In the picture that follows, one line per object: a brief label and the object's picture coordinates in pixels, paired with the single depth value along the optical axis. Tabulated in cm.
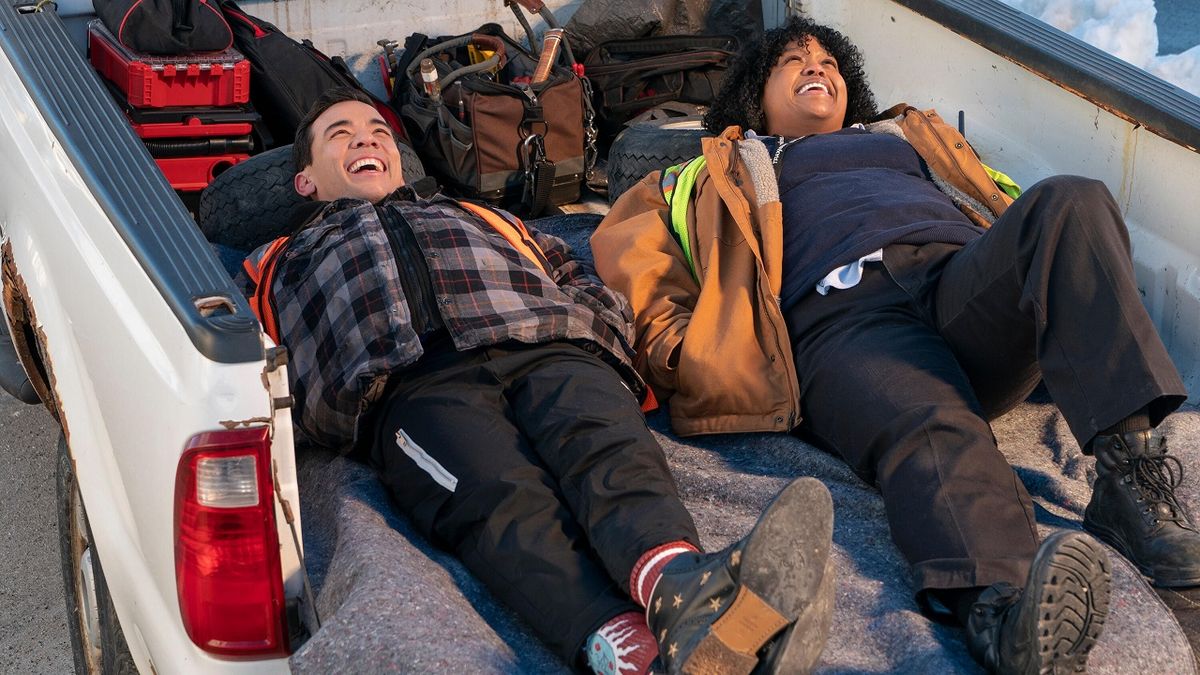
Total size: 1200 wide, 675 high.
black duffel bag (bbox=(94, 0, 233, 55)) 367
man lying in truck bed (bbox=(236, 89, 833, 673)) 176
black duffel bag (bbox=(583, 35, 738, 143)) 451
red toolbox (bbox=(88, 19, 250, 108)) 368
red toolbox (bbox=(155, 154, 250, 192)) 377
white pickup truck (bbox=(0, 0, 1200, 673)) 174
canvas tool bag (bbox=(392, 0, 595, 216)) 404
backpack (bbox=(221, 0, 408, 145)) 390
